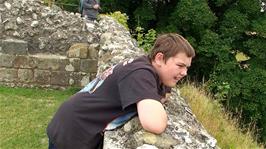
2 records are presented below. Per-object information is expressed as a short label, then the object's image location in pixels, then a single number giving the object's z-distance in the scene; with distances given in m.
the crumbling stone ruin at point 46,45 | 8.34
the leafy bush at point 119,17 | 10.07
